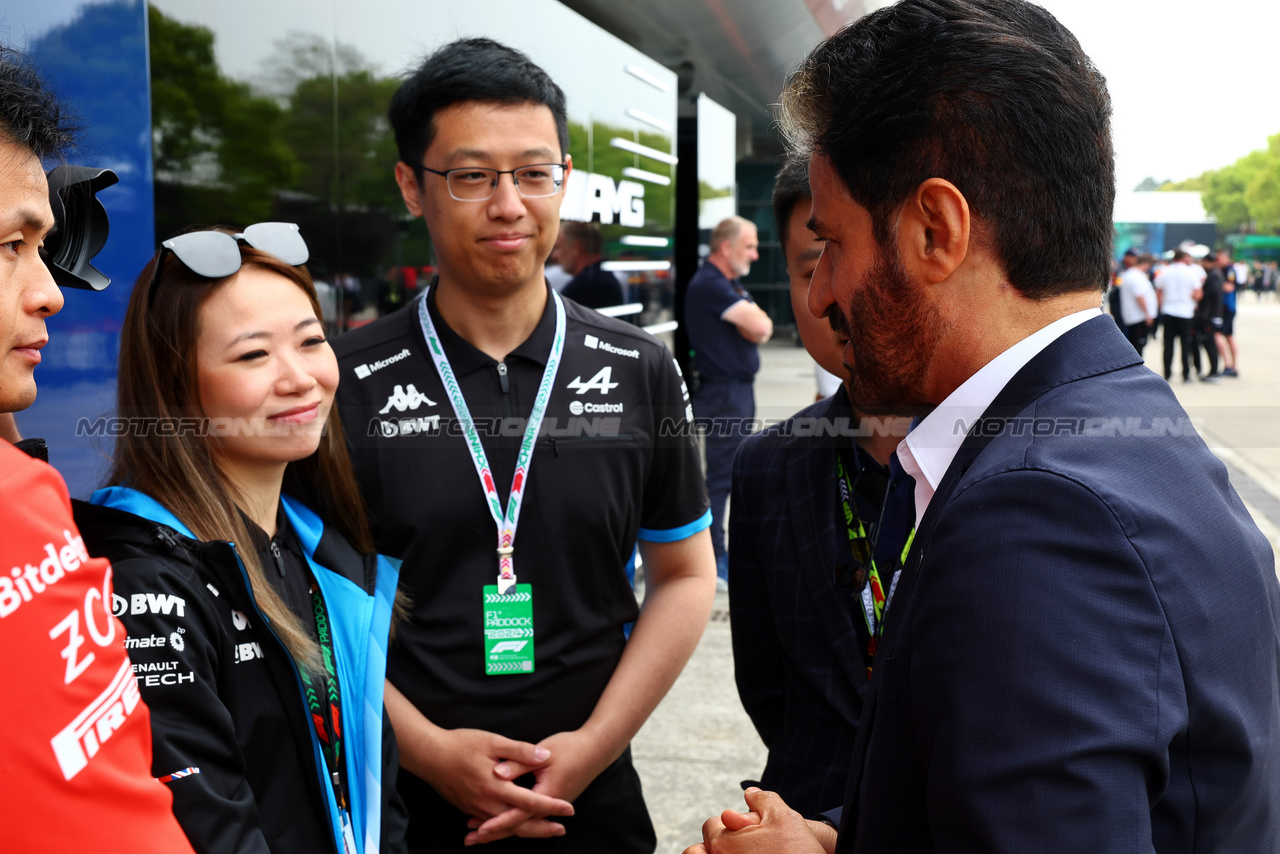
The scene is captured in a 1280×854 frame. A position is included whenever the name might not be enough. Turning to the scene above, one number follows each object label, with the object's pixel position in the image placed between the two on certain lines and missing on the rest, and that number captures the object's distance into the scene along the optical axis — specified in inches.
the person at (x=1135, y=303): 628.4
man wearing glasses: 82.4
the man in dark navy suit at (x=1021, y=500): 33.6
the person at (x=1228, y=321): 622.8
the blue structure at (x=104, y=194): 79.0
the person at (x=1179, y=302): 597.0
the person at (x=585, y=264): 205.9
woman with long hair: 54.9
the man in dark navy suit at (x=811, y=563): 71.4
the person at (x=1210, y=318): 606.9
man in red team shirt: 31.7
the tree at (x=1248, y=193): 2827.3
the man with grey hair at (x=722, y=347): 253.9
